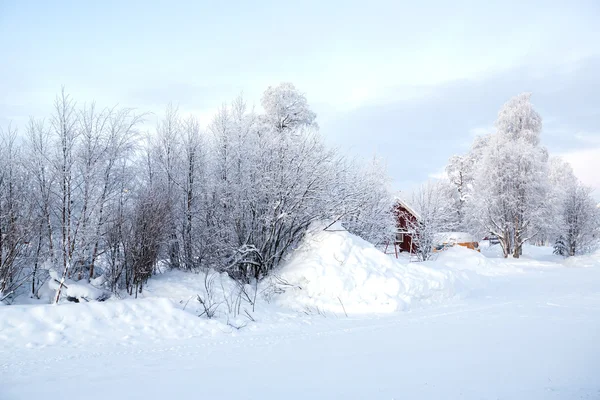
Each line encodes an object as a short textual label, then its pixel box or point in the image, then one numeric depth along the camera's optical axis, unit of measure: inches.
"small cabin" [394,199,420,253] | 1215.9
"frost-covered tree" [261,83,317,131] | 980.6
